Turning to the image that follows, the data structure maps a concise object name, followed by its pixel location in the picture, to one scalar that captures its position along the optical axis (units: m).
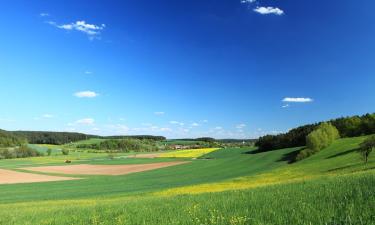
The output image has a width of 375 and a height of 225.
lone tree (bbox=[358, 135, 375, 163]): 46.56
